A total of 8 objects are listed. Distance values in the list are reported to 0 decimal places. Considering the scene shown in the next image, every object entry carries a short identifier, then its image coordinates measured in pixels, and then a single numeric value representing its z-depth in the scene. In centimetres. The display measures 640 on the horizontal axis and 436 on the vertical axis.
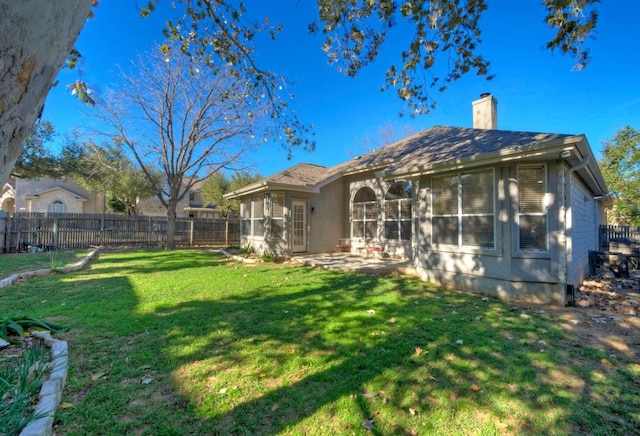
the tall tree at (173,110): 1355
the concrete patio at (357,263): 834
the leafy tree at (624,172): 1972
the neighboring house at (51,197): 2723
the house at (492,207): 570
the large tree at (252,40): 120
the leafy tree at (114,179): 1592
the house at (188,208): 3453
